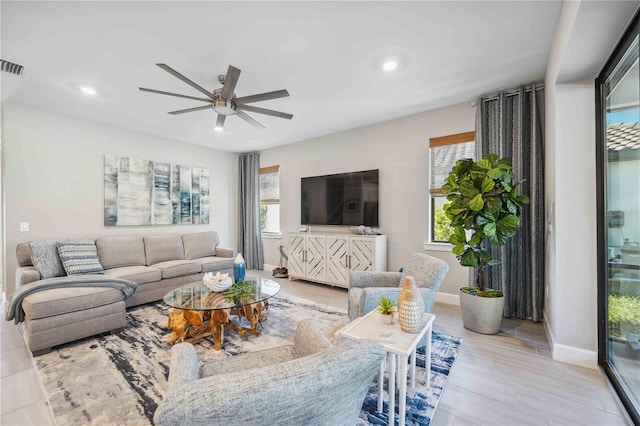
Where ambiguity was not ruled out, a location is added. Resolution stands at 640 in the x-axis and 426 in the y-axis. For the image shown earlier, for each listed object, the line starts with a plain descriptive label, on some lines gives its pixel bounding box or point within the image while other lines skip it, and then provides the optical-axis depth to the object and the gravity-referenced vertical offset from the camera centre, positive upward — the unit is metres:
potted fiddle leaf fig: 2.65 -0.04
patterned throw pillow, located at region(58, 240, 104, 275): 3.29 -0.53
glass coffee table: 2.45 -0.97
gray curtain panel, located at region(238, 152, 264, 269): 5.88 +0.09
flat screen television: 4.36 +0.26
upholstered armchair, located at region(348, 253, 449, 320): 2.31 -0.66
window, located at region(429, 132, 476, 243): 3.57 +0.66
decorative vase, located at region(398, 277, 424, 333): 1.61 -0.56
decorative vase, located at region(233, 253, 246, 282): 3.01 -0.62
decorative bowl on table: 2.73 -0.69
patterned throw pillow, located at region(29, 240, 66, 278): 3.11 -0.51
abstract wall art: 4.29 +0.38
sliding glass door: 1.66 -0.04
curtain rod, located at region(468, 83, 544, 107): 2.99 +1.39
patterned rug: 1.67 -1.21
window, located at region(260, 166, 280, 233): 5.77 +0.32
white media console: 4.02 -0.66
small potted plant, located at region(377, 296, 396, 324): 1.78 -0.64
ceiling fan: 2.24 +1.09
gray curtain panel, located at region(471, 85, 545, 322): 2.93 +0.24
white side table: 1.46 -0.72
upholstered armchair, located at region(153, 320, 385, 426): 0.63 -0.44
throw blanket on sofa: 2.43 -0.68
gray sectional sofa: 2.38 -0.77
